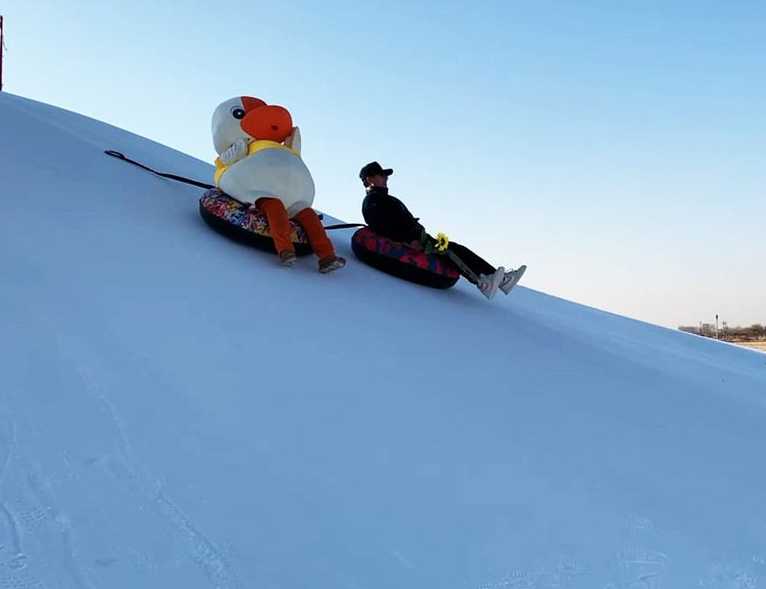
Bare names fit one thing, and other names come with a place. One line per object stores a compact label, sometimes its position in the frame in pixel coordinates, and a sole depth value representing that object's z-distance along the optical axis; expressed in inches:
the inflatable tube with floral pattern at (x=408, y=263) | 171.9
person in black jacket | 174.2
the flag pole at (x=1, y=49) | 305.0
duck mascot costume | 156.4
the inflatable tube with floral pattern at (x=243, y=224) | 156.5
